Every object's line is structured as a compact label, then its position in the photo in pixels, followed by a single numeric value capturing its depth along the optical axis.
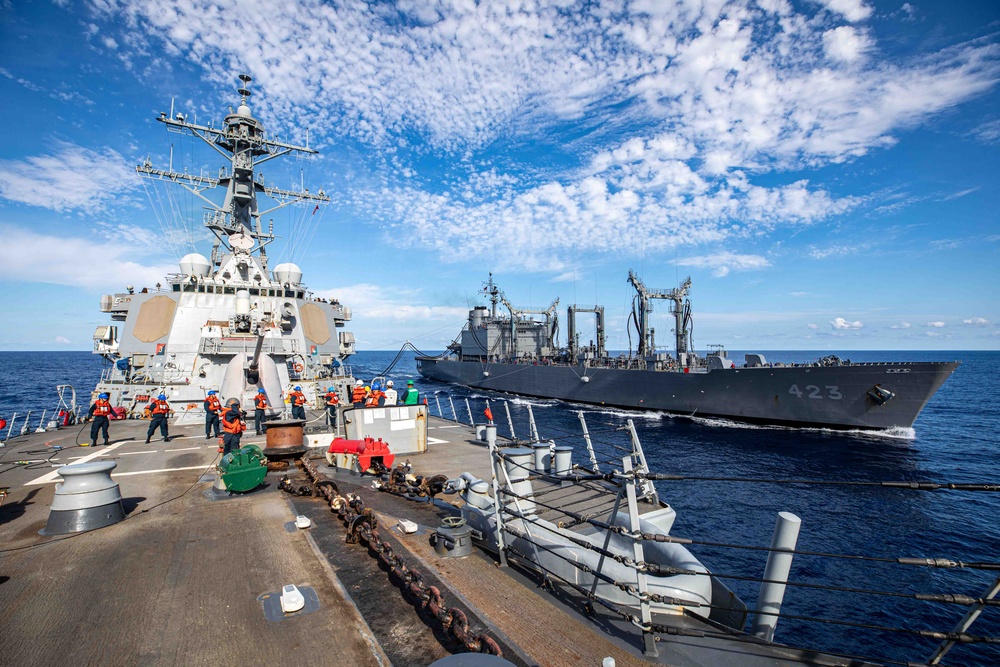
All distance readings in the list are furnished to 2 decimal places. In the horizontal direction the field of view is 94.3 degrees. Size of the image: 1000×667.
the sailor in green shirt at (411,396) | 11.11
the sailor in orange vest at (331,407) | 13.16
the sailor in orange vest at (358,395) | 11.93
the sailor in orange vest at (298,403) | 12.77
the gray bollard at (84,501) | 5.38
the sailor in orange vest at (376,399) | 10.51
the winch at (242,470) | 6.91
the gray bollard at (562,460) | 6.41
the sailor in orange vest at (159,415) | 11.52
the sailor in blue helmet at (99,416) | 11.09
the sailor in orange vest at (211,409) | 11.77
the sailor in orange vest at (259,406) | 12.29
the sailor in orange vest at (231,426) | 9.05
